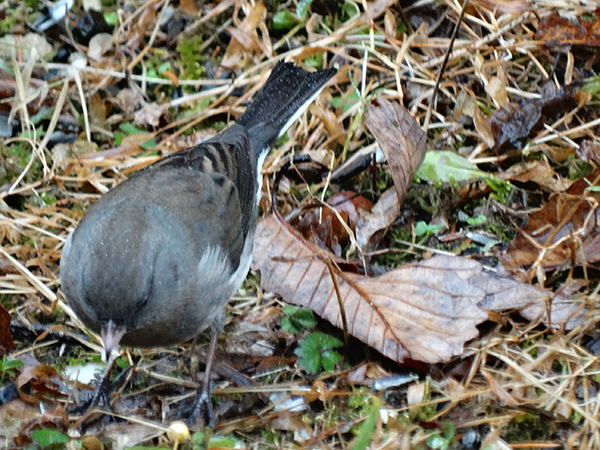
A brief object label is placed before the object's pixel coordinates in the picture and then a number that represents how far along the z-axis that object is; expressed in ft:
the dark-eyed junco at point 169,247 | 16.89
